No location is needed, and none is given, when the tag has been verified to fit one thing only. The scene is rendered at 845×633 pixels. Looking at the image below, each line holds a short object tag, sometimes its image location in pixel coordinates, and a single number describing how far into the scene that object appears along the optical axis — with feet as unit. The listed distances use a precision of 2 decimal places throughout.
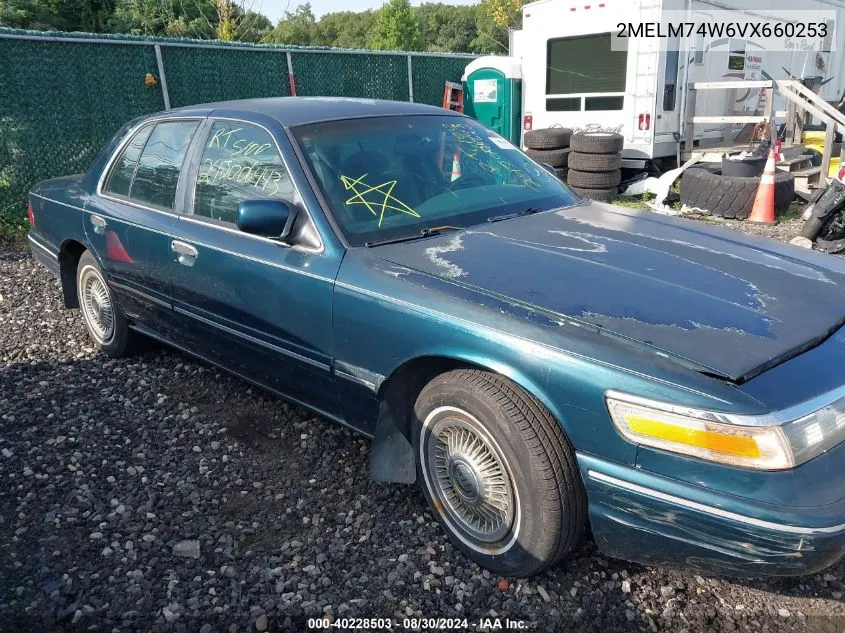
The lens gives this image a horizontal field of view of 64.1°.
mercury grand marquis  6.27
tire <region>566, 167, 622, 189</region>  30.03
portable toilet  37.86
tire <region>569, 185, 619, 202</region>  30.40
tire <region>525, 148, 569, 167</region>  31.91
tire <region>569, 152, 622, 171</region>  29.71
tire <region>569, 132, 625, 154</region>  29.48
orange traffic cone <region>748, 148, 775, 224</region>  25.25
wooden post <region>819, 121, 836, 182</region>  28.58
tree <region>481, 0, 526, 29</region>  111.96
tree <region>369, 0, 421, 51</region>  180.45
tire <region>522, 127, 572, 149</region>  32.04
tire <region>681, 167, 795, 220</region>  25.96
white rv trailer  30.81
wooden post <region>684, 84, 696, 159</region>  32.40
